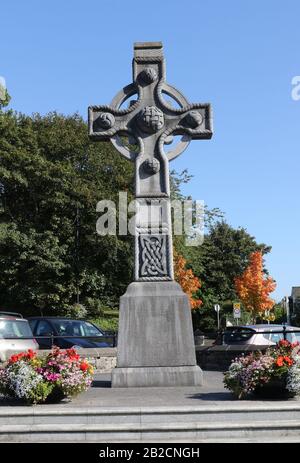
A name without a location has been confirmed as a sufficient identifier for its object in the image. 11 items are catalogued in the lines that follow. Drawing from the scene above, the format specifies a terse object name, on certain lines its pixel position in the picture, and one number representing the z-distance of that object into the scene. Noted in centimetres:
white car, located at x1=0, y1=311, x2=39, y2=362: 1394
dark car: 1647
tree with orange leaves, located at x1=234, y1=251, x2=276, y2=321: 5147
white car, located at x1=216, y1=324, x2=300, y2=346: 1631
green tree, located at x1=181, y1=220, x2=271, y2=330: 5112
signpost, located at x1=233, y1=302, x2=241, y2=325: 3556
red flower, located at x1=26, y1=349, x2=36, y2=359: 809
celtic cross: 1057
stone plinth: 959
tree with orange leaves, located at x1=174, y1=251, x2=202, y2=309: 3814
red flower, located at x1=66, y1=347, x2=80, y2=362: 806
